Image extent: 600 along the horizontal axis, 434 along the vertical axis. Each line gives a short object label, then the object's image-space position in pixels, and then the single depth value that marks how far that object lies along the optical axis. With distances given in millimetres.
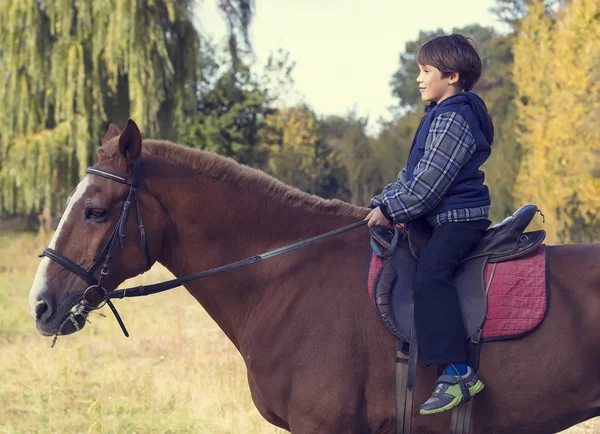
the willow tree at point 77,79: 13664
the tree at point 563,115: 13711
